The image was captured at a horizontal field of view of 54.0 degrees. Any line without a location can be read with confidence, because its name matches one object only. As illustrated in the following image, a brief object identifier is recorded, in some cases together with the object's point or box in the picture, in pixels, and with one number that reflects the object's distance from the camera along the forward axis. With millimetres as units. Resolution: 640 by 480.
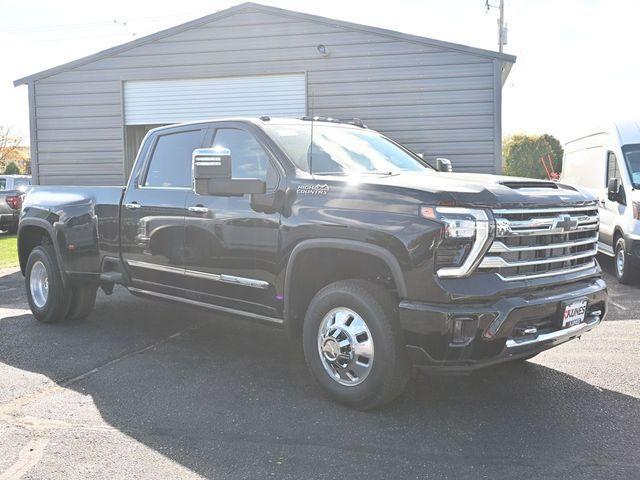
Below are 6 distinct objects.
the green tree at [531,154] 37969
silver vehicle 17641
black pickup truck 3594
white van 8656
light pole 27172
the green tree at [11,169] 45906
